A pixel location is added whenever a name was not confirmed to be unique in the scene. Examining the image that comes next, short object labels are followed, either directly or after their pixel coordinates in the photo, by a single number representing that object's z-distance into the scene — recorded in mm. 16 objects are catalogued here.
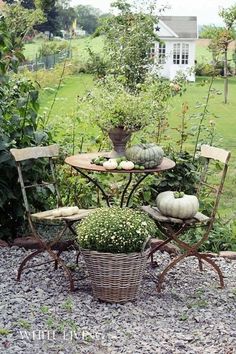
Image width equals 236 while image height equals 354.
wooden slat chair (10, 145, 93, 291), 4238
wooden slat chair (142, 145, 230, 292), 4199
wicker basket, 3898
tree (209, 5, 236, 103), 21656
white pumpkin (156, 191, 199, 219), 4168
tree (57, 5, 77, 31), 31031
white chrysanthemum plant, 3875
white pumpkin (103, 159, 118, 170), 4199
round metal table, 4258
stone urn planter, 4480
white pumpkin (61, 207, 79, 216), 4250
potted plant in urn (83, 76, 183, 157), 4367
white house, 29094
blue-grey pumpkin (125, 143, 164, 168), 4316
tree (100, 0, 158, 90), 8703
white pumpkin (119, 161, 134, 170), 4223
